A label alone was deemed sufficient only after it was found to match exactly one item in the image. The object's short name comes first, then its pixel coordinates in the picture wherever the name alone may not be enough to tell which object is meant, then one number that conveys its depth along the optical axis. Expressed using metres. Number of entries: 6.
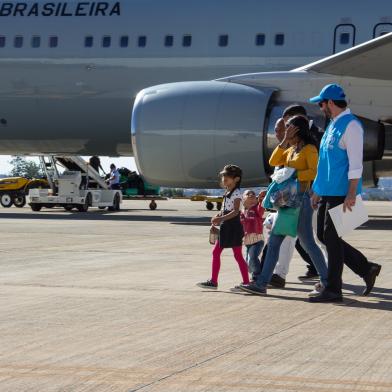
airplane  22.72
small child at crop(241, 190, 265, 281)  11.22
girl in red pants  10.79
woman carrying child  10.52
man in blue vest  9.91
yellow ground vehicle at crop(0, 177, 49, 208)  43.98
